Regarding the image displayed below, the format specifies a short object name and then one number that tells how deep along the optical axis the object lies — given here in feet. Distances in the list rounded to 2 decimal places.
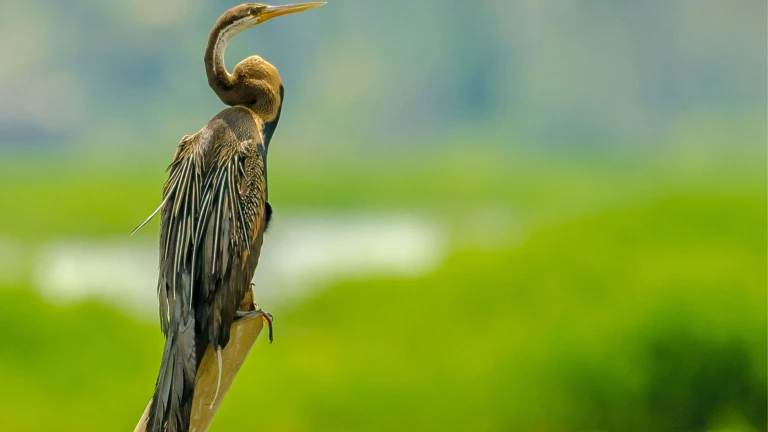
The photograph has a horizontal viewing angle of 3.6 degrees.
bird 50.45
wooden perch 50.61
